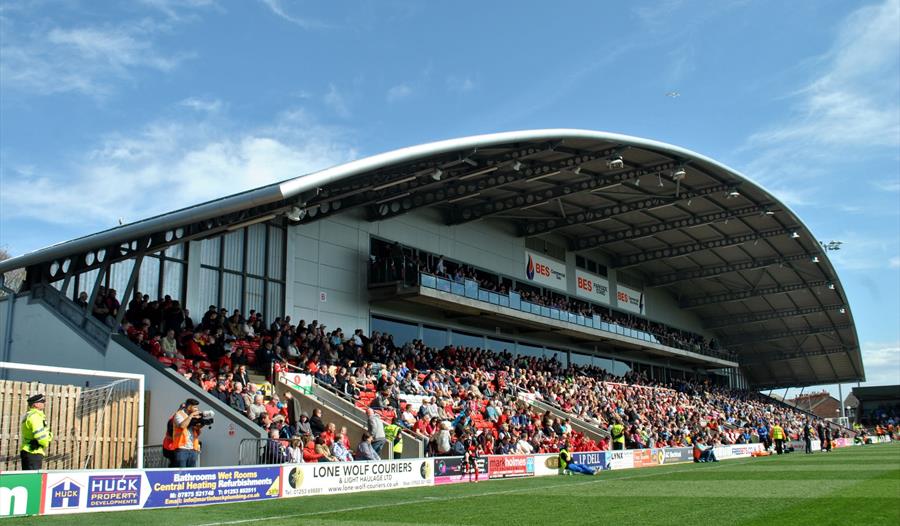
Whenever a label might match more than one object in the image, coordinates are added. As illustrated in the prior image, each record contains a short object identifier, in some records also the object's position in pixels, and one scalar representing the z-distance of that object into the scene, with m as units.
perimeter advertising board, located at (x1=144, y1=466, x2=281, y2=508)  12.52
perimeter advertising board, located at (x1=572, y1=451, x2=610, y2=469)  23.16
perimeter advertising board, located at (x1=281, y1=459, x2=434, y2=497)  14.91
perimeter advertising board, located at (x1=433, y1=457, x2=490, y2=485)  18.81
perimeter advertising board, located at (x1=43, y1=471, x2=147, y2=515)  11.19
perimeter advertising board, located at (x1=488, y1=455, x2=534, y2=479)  21.06
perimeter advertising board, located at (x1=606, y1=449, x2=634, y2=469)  25.12
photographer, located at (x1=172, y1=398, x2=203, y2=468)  13.39
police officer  11.65
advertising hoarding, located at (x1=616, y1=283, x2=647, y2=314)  49.53
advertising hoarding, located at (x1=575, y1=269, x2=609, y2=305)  44.91
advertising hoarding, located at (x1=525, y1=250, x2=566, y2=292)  40.84
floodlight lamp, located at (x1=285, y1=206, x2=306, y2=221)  22.03
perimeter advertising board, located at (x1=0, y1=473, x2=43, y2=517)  10.55
